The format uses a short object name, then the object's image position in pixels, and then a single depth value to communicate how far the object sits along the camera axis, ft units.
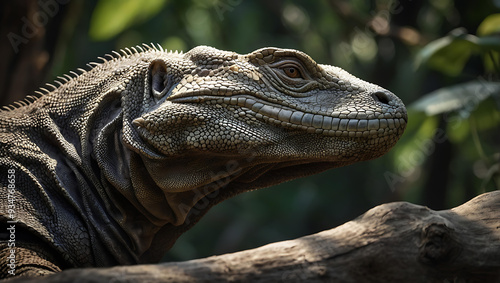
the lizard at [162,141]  13.64
